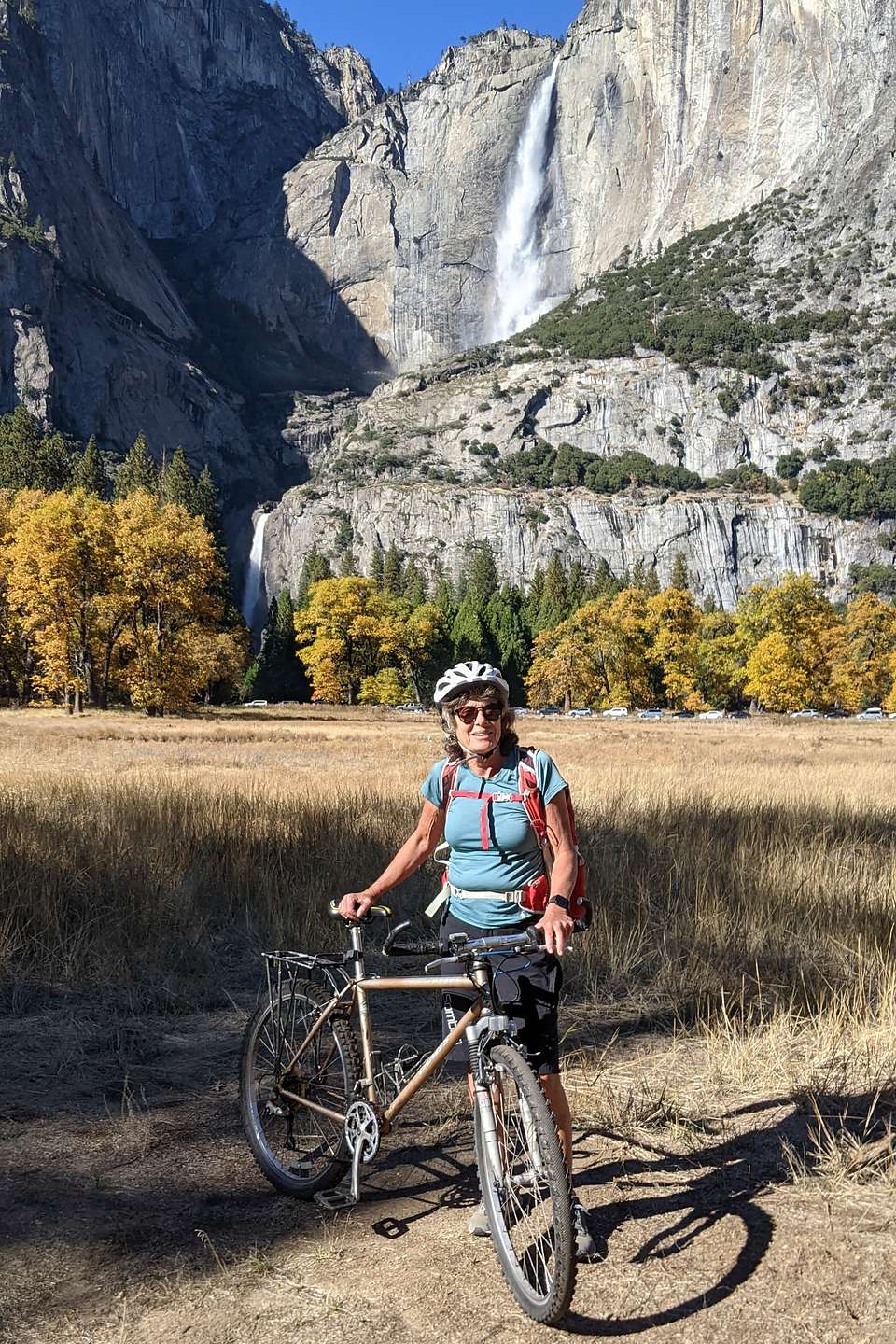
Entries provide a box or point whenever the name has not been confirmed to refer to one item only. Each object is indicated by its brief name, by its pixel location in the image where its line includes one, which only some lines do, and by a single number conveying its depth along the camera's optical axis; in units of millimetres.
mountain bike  3049
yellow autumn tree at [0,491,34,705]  54281
